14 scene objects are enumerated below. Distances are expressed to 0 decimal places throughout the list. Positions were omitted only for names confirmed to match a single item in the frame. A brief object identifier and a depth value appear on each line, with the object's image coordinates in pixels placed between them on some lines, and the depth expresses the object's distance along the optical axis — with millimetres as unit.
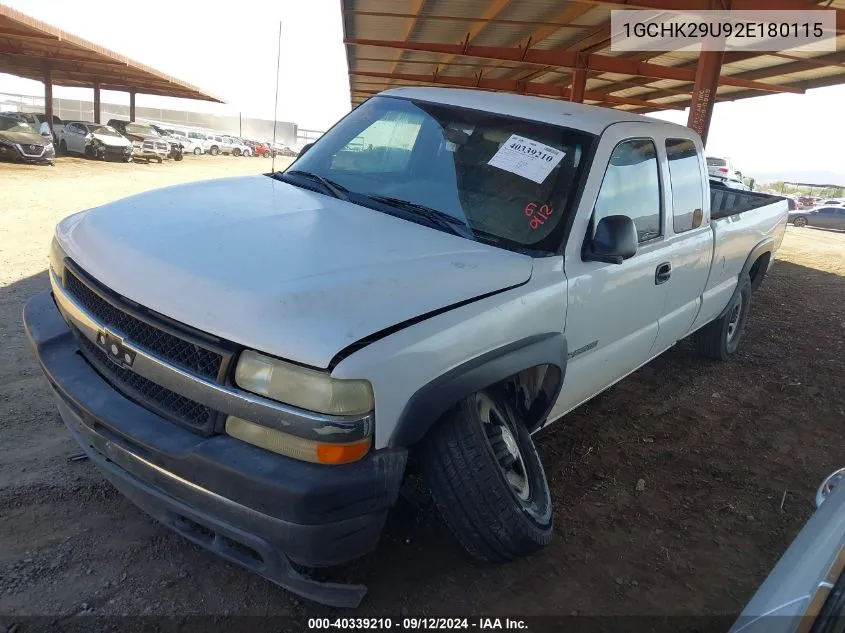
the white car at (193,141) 43125
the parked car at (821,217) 25172
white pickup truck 1883
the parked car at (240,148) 49562
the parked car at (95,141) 23562
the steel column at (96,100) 35625
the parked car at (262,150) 55438
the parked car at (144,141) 26481
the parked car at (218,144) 45906
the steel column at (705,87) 11266
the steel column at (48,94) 29000
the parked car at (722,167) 19984
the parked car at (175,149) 29089
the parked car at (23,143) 18125
